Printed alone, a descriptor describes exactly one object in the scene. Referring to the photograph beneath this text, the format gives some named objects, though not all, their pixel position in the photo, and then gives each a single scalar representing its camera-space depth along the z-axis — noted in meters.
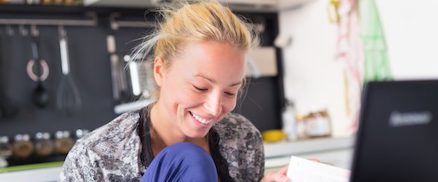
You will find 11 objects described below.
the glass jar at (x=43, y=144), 1.89
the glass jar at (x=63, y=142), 1.92
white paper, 0.78
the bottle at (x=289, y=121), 2.22
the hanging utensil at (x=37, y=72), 1.95
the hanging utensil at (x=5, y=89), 1.91
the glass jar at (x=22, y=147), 1.86
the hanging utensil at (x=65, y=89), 2.00
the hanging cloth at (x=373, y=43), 1.78
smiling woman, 0.99
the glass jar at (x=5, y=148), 1.80
